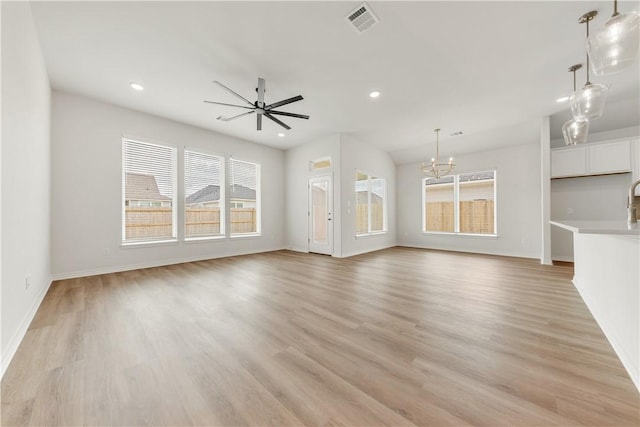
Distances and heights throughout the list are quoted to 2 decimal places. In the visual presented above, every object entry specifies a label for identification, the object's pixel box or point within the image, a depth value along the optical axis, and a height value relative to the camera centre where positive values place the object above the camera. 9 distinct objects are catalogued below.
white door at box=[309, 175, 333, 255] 6.21 -0.02
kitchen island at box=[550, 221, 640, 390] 1.55 -0.63
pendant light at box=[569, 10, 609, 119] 2.08 +1.04
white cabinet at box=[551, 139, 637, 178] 4.65 +1.13
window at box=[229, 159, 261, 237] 6.22 +0.47
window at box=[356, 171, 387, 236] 6.78 +0.29
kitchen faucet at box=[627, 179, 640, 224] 1.75 +0.03
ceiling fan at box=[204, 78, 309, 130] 3.41 +1.63
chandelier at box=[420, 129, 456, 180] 6.00 +1.41
